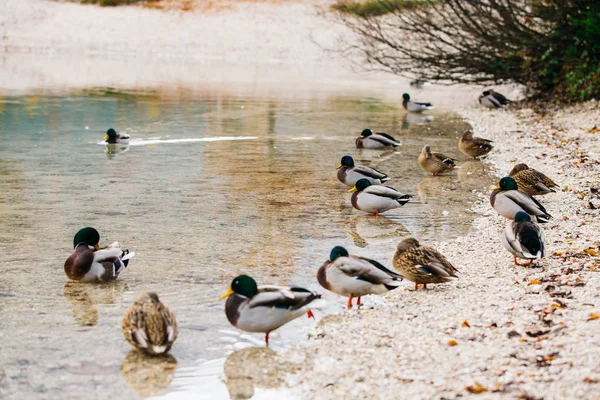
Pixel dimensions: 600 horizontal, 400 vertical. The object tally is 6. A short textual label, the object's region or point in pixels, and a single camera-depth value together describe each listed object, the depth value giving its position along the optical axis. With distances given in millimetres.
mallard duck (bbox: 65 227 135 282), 13891
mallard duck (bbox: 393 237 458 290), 13492
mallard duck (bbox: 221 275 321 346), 11383
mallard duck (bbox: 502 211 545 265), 13977
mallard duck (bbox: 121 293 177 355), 10937
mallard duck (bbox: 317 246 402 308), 12750
